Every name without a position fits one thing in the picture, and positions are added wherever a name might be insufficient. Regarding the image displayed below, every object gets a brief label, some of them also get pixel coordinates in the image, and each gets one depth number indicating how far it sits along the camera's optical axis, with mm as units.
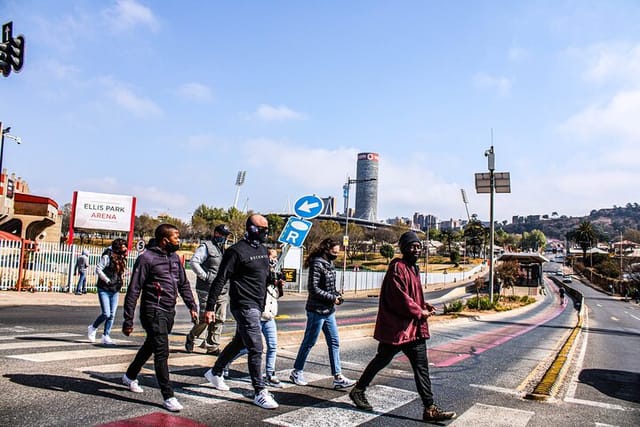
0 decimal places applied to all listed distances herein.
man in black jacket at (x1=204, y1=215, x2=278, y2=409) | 5281
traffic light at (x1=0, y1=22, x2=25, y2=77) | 13492
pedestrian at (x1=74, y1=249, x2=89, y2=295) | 20562
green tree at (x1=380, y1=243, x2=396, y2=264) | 93631
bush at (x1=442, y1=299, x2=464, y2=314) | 22383
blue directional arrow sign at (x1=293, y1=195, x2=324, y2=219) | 8883
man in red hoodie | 5199
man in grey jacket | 7732
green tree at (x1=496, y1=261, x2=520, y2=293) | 42569
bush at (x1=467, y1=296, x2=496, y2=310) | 25641
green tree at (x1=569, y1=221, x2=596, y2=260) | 126625
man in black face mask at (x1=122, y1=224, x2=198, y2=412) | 4973
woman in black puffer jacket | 6402
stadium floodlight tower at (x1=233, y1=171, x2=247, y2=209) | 121644
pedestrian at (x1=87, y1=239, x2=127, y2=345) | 8461
